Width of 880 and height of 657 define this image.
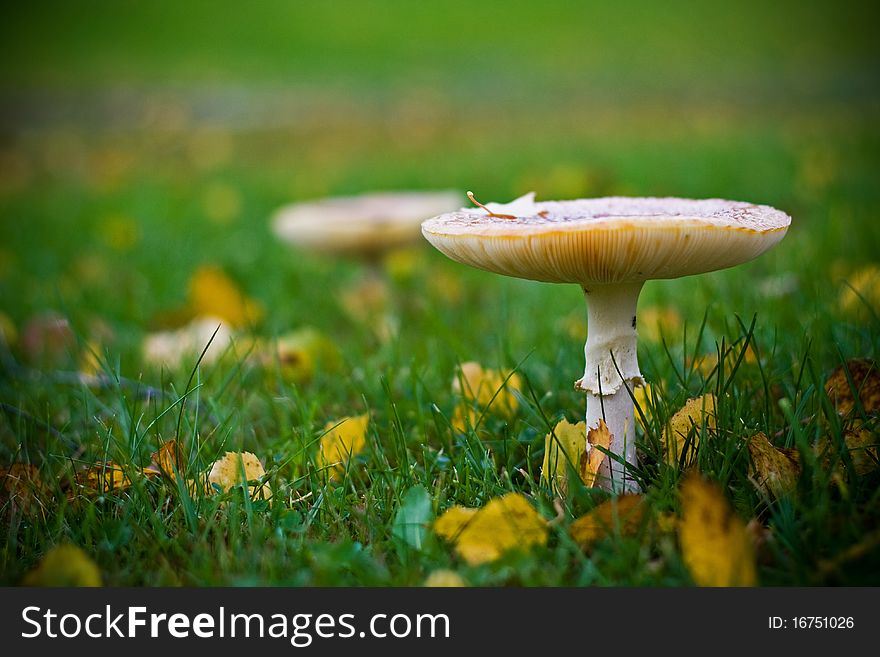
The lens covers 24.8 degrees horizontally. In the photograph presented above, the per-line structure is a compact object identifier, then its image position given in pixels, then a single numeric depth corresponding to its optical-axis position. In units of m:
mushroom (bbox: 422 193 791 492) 0.73
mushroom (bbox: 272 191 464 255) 1.11
